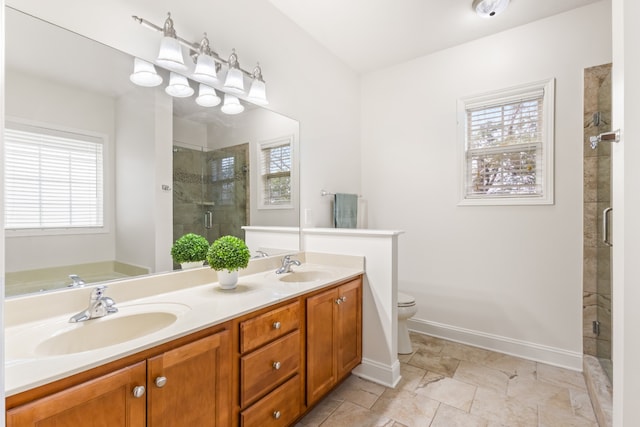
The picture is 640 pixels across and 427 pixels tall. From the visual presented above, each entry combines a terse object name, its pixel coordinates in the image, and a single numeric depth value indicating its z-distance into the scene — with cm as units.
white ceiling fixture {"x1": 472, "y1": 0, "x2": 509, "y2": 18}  212
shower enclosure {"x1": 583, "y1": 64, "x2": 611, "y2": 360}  213
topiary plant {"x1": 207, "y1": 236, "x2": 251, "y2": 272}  154
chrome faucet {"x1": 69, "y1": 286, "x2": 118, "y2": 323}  113
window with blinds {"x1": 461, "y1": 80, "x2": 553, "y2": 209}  239
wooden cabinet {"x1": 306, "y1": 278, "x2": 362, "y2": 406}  169
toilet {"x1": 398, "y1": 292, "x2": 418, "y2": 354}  243
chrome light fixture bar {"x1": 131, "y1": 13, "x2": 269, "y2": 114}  151
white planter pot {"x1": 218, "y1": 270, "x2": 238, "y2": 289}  160
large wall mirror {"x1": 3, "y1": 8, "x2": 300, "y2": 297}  114
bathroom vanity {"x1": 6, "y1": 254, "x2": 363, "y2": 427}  82
